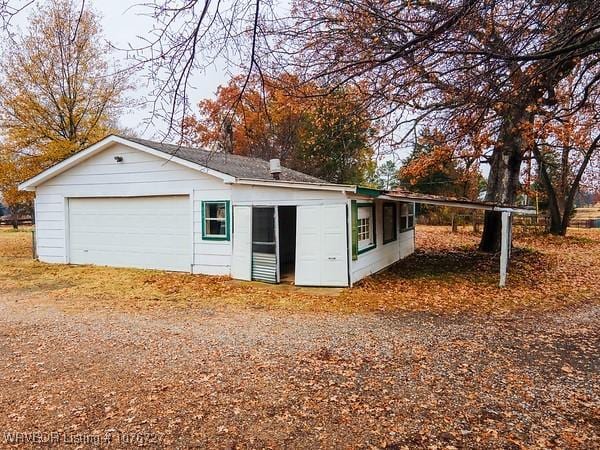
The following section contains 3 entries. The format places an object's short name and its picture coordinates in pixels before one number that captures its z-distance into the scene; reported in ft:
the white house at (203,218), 29.55
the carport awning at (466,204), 29.66
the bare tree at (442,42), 12.74
